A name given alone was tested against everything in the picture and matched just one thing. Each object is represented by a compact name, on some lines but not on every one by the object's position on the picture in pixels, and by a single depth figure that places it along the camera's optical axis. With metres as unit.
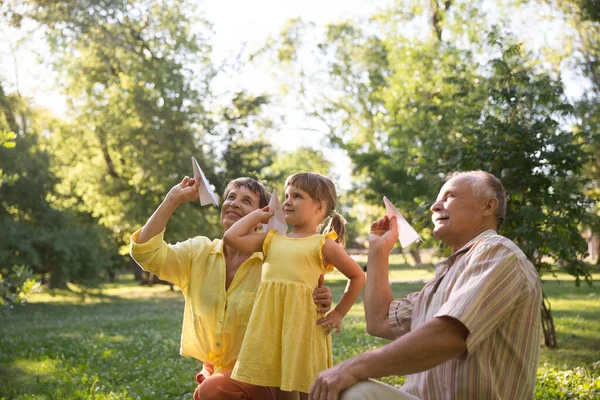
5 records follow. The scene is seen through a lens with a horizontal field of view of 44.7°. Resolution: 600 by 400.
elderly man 2.37
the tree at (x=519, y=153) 8.31
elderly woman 3.69
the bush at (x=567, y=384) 5.98
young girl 3.53
